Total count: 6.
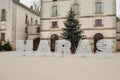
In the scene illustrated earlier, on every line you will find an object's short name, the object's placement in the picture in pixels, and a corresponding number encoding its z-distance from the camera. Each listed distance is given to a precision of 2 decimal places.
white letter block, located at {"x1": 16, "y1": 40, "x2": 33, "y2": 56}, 9.41
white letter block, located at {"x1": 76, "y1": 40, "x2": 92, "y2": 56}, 8.80
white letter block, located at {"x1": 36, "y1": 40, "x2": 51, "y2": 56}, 9.21
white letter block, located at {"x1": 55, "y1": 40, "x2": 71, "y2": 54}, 9.22
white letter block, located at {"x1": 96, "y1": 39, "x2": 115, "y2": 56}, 8.67
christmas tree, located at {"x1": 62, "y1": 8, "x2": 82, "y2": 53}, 12.57
